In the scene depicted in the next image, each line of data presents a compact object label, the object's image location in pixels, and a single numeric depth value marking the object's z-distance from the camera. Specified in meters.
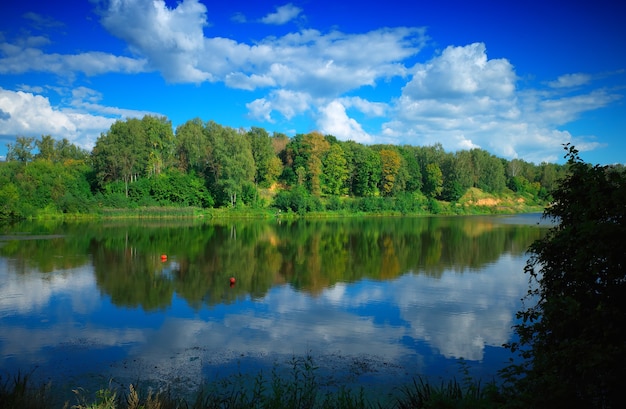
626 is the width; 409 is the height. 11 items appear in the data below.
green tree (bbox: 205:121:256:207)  71.31
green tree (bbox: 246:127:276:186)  85.44
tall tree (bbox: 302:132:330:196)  84.31
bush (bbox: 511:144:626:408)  4.96
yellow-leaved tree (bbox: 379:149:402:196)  91.75
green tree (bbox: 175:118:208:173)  82.44
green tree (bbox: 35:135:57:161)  84.60
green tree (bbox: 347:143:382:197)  90.31
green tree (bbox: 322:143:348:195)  87.38
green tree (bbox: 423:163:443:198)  98.44
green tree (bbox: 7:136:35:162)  77.44
